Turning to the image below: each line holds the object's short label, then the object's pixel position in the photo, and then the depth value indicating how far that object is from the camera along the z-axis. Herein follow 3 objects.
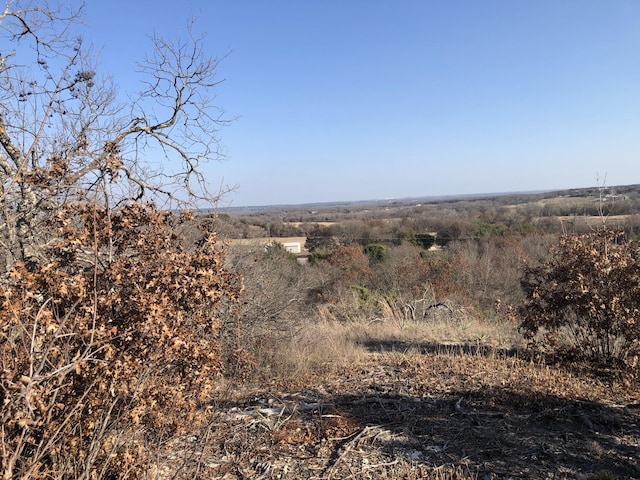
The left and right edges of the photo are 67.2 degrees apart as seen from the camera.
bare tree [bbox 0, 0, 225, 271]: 3.11
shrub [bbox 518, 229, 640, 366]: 5.74
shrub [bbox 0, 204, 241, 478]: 2.46
